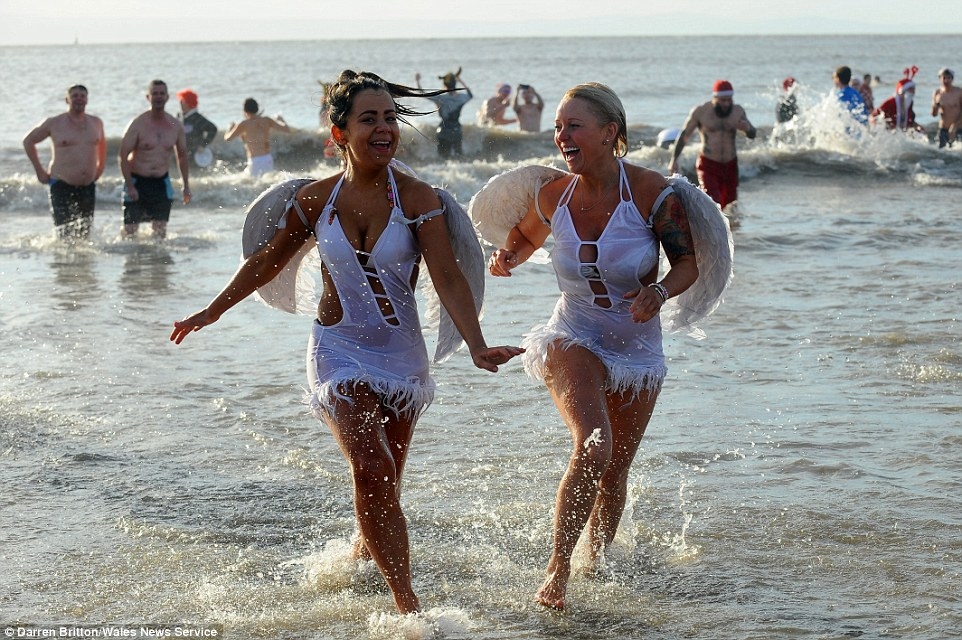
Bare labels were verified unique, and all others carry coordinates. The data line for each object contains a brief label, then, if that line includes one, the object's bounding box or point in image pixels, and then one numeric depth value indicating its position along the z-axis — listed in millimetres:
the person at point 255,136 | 17578
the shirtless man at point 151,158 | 12375
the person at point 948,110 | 22938
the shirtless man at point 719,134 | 13844
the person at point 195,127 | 19094
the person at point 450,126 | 23031
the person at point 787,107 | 25844
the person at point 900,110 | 24578
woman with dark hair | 4098
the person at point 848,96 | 18672
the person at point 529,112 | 28000
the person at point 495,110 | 27766
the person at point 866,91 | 25595
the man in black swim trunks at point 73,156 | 12477
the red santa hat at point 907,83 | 24516
